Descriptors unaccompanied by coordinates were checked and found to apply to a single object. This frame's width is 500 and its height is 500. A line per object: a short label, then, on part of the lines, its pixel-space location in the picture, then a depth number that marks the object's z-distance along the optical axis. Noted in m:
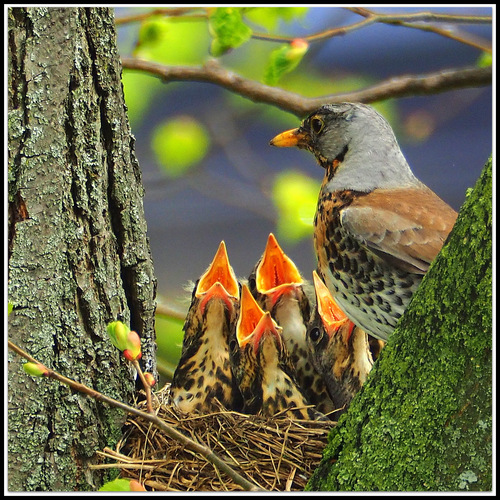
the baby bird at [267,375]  4.13
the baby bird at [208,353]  4.26
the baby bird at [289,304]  4.59
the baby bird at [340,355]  4.33
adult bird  4.06
